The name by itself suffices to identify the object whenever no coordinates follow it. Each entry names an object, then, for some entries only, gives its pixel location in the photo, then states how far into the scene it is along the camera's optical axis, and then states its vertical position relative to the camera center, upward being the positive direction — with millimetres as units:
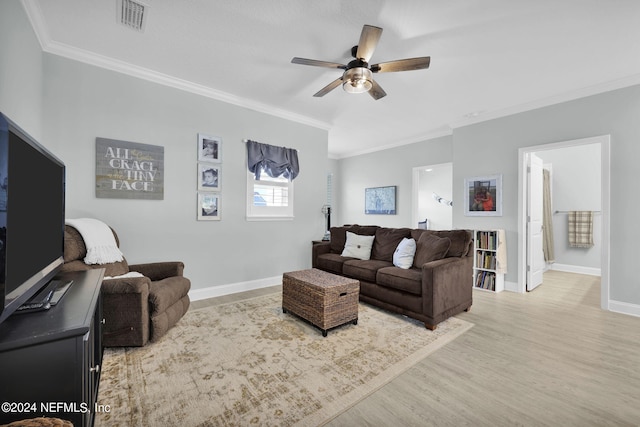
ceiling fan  2158 +1304
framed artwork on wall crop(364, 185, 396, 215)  6176 +334
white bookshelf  4062 -711
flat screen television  964 -13
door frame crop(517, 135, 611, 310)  3252 +266
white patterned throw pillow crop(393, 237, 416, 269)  3207 -463
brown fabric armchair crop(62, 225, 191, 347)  2112 -717
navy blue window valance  3986 +828
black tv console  927 -549
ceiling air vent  2123 +1628
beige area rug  1555 -1113
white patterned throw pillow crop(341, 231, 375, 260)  3804 -453
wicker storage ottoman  2496 -808
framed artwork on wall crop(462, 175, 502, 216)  4223 +310
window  4055 +265
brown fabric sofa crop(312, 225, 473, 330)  2674 -660
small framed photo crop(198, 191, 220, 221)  3545 +106
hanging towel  5188 -263
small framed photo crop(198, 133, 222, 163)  3547 +869
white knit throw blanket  2365 -247
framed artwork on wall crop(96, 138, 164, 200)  2908 +489
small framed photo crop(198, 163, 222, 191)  3549 +498
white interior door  3998 -108
